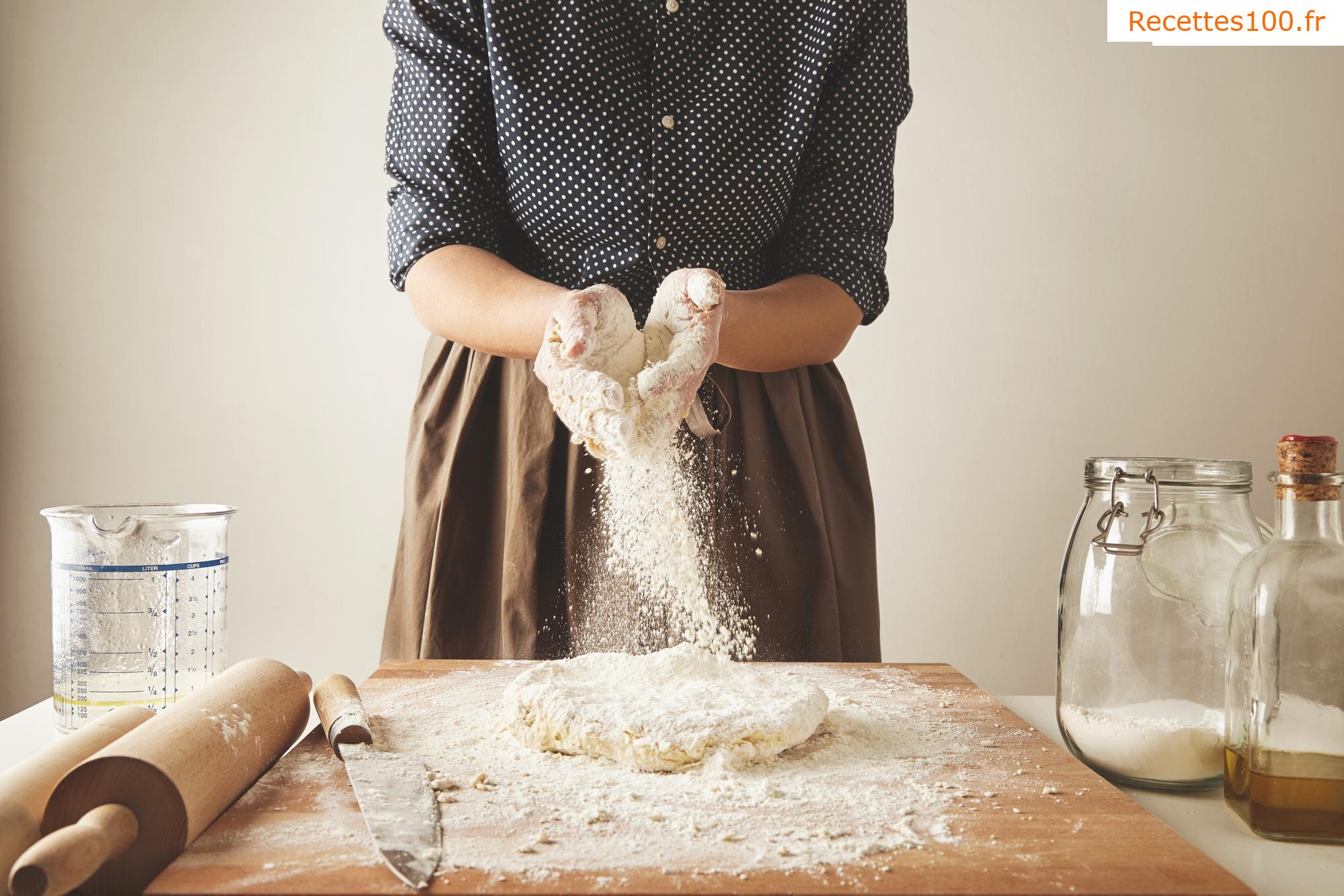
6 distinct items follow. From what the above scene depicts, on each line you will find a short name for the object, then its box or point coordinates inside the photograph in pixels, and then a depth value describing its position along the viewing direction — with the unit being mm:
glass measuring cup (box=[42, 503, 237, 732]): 812
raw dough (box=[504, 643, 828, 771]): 723
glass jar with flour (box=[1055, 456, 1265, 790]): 702
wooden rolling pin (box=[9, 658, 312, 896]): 479
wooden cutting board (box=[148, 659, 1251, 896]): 522
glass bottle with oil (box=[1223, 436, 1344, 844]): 587
